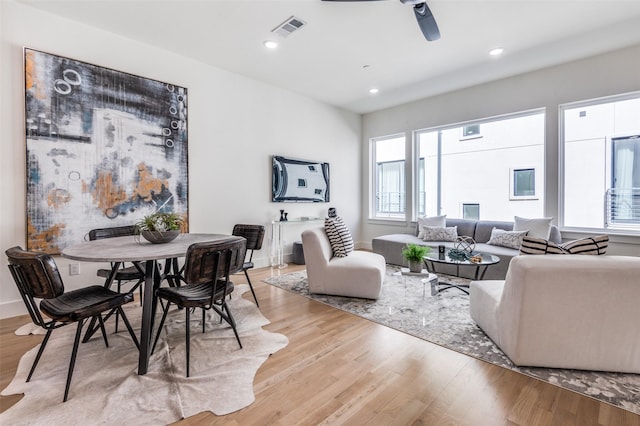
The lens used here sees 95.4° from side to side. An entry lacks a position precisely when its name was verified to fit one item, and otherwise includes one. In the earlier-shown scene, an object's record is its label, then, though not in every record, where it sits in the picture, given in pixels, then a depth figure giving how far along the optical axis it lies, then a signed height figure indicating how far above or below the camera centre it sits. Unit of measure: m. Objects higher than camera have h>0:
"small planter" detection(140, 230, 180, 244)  2.31 -0.24
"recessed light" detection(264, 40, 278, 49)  3.46 +1.97
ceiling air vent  3.03 +1.95
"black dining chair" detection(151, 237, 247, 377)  1.88 -0.47
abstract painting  2.85 +0.64
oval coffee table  3.03 -0.58
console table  4.86 -0.61
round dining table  1.80 -0.31
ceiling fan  2.35 +1.61
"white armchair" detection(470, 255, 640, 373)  1.72 -0.64
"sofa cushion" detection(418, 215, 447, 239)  5.07 -0.27
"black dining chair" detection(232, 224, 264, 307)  3.29 -0.32
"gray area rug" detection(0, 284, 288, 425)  1.51 -1.07
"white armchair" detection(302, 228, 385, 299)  3.17 -0.72
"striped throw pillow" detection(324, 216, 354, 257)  3.48 -0.38
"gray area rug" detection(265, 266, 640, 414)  1.71 -1.04
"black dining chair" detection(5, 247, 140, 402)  1.61 -0.51
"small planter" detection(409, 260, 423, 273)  3.09 -0.62
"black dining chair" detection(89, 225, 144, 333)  2.53 -0.49
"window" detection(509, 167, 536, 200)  5.02 +0.41
